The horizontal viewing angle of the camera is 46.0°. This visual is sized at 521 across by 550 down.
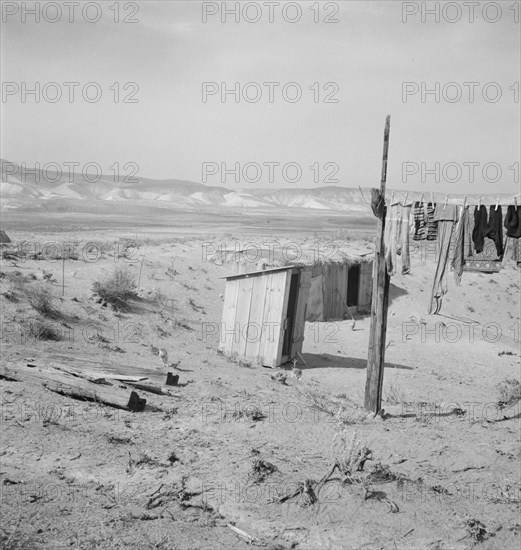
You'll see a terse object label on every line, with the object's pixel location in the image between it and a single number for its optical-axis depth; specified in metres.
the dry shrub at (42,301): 14.59
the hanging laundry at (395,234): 9.16
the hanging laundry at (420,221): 9.12
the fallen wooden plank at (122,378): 9.91
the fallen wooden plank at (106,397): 8.81
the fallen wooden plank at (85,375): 9.42
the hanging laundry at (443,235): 9.04
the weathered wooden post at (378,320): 9.27
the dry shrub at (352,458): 7.03
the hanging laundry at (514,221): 8.66
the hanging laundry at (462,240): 9.02
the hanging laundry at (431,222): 9.13
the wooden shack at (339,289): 20.28
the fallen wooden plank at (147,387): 9.91
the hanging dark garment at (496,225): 8.81
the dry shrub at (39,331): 12.92
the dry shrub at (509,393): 10.89
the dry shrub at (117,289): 16.62
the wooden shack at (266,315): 13.73
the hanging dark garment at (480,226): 8.91
